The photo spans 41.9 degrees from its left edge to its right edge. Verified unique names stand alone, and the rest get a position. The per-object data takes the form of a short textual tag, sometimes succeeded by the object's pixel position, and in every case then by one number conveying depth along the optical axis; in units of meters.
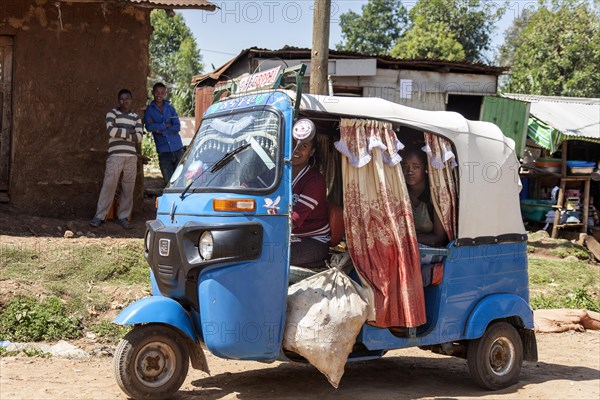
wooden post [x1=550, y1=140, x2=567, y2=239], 16.34
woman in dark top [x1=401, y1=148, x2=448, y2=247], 6.43
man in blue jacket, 11.52
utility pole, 8.97
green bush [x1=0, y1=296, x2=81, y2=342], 7.40
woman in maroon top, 5.91
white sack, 5.38
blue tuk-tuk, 5.26
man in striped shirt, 10.68
